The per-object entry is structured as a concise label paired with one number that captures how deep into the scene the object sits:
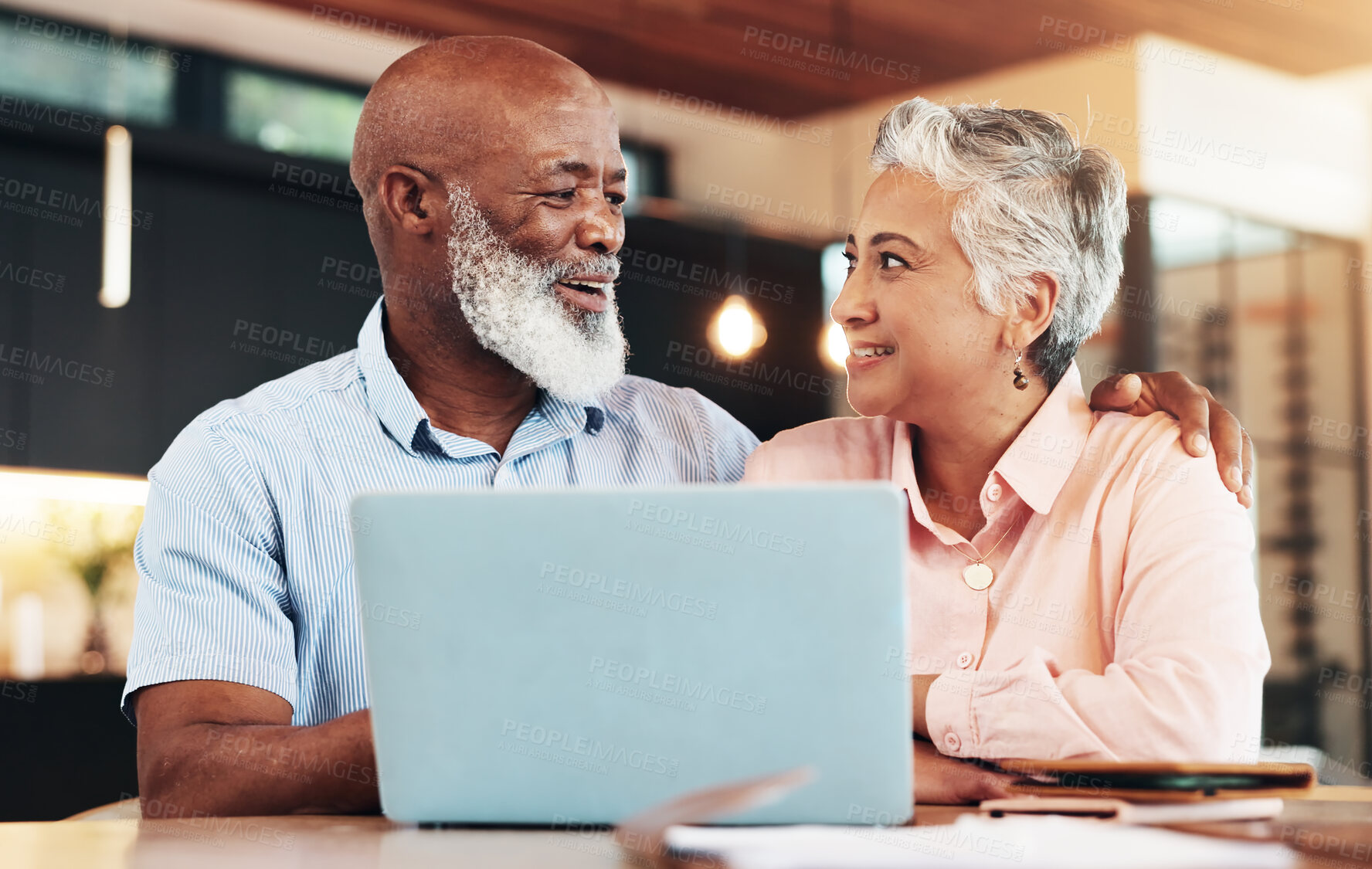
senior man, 1.68
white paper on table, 0.83
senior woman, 1.46
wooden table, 0.93
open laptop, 0.96
